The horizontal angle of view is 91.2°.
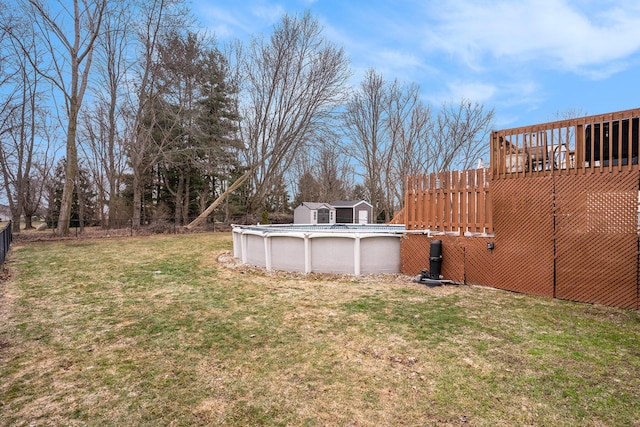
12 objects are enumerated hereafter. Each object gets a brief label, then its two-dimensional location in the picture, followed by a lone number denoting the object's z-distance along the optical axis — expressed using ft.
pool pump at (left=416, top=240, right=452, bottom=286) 18.78
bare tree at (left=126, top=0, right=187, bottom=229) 50.83
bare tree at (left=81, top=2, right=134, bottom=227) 50.21
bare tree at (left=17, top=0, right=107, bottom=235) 43.39
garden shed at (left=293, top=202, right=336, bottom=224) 74.02
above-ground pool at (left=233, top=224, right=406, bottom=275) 20.66
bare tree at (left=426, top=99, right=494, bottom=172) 78.48
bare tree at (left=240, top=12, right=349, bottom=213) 60.85
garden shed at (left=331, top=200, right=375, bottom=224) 75.51
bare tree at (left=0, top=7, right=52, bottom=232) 42.36
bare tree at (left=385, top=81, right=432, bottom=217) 79.61
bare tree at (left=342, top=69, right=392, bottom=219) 79.25
